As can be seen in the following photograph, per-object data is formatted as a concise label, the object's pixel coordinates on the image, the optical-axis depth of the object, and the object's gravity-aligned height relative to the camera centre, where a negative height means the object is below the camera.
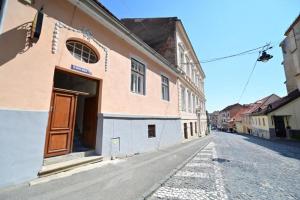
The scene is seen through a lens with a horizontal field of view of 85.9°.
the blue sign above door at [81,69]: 5.40 +1.94
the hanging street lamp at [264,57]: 8.30 +3.56
